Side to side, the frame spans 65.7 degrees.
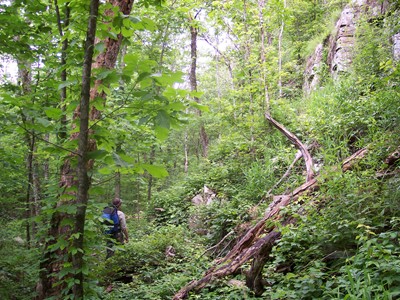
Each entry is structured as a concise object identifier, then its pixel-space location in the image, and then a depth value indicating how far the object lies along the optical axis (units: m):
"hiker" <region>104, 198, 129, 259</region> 6.91
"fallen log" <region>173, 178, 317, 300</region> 3.70
